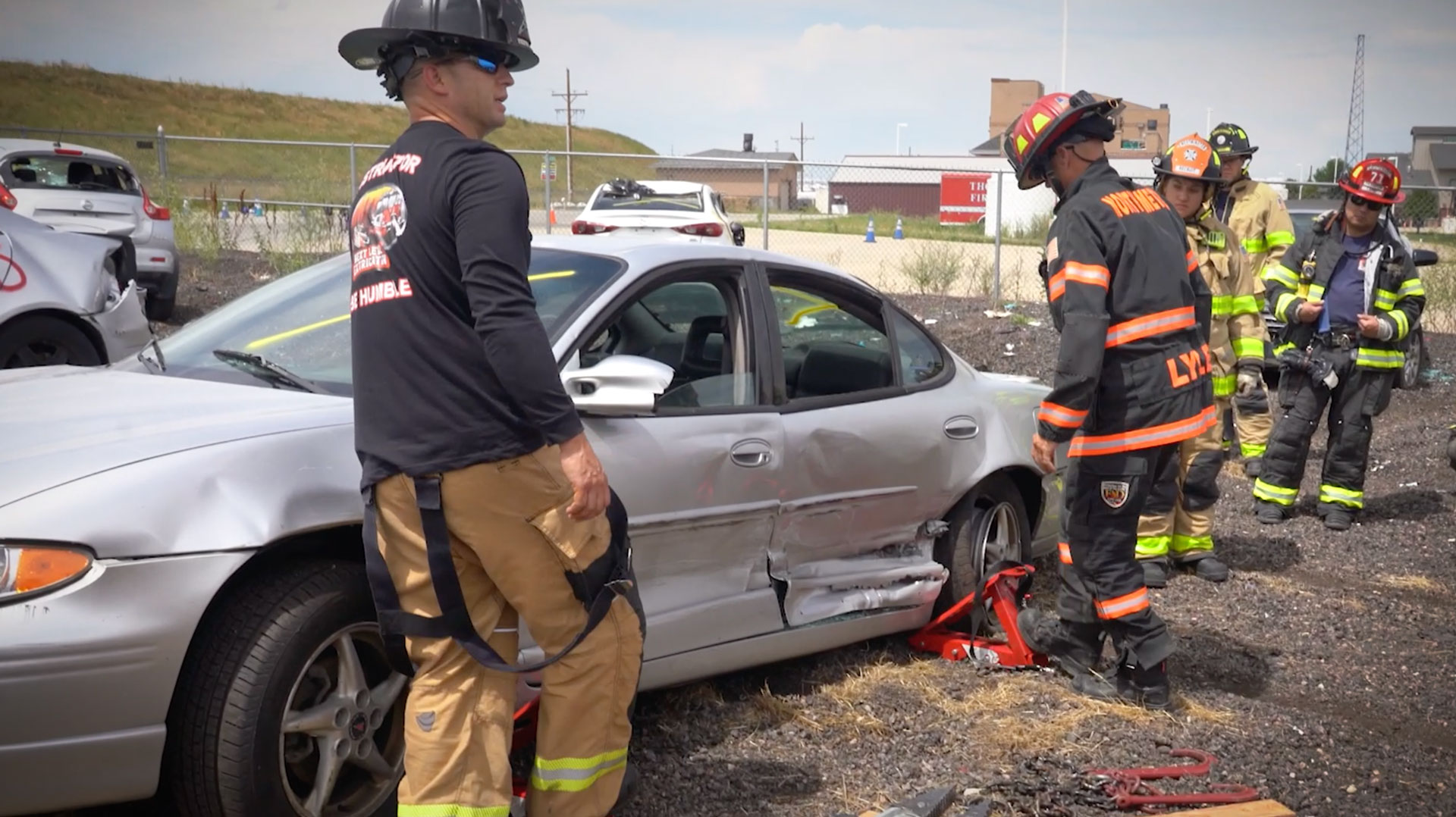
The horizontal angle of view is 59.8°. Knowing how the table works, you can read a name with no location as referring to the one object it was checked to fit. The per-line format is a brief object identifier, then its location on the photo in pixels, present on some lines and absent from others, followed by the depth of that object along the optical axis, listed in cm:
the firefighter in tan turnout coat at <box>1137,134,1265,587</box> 602
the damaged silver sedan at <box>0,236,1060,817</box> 267
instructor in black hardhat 248
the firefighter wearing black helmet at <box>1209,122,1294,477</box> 800
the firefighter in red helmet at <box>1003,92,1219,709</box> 424
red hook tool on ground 364
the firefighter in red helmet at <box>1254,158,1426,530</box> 729
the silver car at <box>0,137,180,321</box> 1267
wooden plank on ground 357
